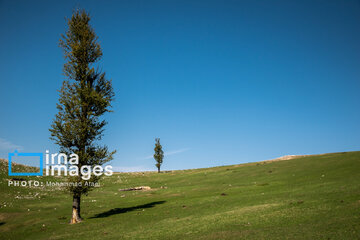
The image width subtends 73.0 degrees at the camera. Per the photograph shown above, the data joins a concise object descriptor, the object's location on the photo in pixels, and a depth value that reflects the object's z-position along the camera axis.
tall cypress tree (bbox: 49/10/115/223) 32.06
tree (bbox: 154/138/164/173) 107.74
